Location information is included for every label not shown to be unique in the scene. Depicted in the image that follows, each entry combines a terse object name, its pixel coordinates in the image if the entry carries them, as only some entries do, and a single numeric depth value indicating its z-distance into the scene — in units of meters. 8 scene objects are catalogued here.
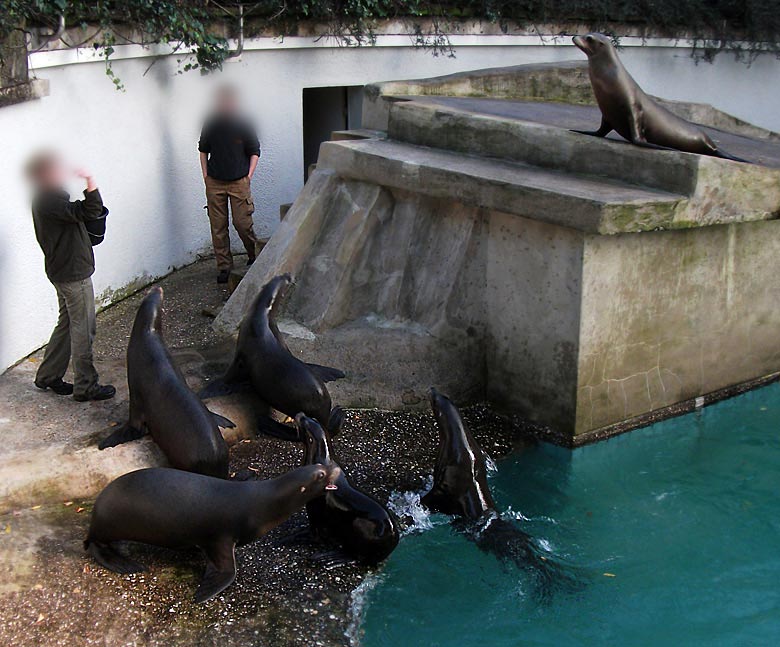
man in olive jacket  5.92
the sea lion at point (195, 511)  4.96
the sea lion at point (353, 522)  5.20
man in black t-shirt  8.84
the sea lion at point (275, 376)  6.51
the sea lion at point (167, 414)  5.64
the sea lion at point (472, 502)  5.43
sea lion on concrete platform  6.70
